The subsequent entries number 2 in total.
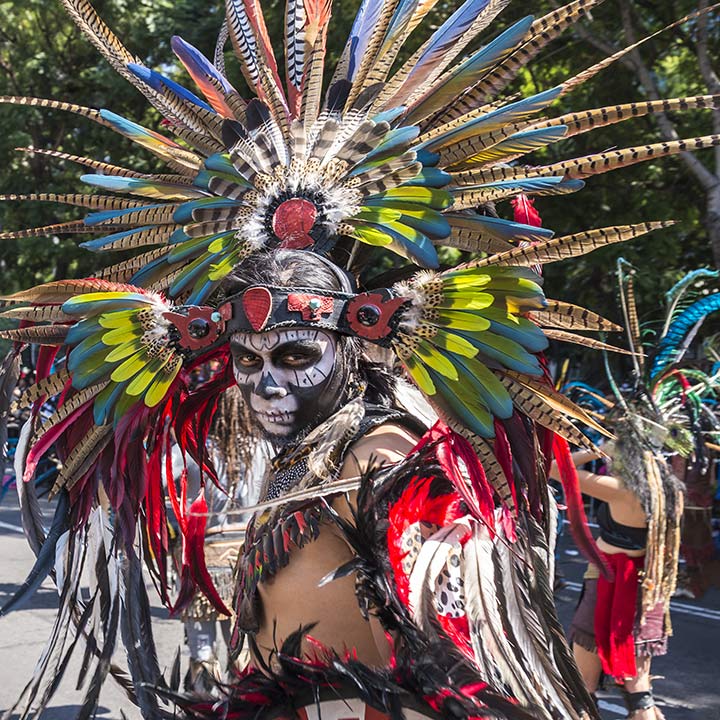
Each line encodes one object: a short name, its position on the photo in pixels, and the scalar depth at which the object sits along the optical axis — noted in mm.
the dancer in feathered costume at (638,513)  4035
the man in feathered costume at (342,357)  1756
